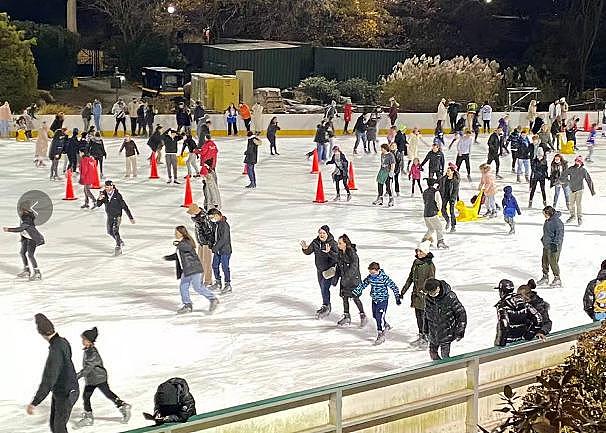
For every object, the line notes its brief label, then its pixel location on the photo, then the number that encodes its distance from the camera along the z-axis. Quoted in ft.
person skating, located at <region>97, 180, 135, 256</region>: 46.98
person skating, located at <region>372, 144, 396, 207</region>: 59.36
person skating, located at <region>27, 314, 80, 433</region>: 24.72
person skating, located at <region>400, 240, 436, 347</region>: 34.27
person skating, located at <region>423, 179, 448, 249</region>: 49.19
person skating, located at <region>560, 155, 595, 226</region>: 55.72
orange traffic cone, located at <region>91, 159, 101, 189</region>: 60.28
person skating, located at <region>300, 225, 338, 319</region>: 37.68
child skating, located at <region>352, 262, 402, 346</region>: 35.06
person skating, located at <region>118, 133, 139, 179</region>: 67.75
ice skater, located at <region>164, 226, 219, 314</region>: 37.63
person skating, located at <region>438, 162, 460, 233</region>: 53.31
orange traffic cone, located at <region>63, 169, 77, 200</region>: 61.32
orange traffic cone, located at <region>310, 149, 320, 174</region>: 73.67
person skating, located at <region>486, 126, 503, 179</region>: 69.62
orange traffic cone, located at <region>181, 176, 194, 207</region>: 60.64
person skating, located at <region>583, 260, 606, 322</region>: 32.94
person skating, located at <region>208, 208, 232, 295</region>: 40.42
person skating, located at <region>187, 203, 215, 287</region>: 40.63
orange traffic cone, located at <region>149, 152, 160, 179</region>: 69.82
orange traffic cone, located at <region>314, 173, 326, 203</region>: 62.80
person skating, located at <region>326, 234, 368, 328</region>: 36.81
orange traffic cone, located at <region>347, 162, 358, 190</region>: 67.03
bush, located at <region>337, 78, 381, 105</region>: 129.39
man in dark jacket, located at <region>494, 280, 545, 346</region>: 29.19
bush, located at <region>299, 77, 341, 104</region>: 126.62
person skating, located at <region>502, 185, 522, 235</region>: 53.47
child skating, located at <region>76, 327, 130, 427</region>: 27.11
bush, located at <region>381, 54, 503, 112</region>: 116.26
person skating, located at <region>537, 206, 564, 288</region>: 42.37
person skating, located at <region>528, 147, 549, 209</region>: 60.64
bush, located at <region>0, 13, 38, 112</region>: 107.86
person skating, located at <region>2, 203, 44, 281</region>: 43.01
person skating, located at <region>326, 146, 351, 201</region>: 61.82
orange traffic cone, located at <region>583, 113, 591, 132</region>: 104.73
